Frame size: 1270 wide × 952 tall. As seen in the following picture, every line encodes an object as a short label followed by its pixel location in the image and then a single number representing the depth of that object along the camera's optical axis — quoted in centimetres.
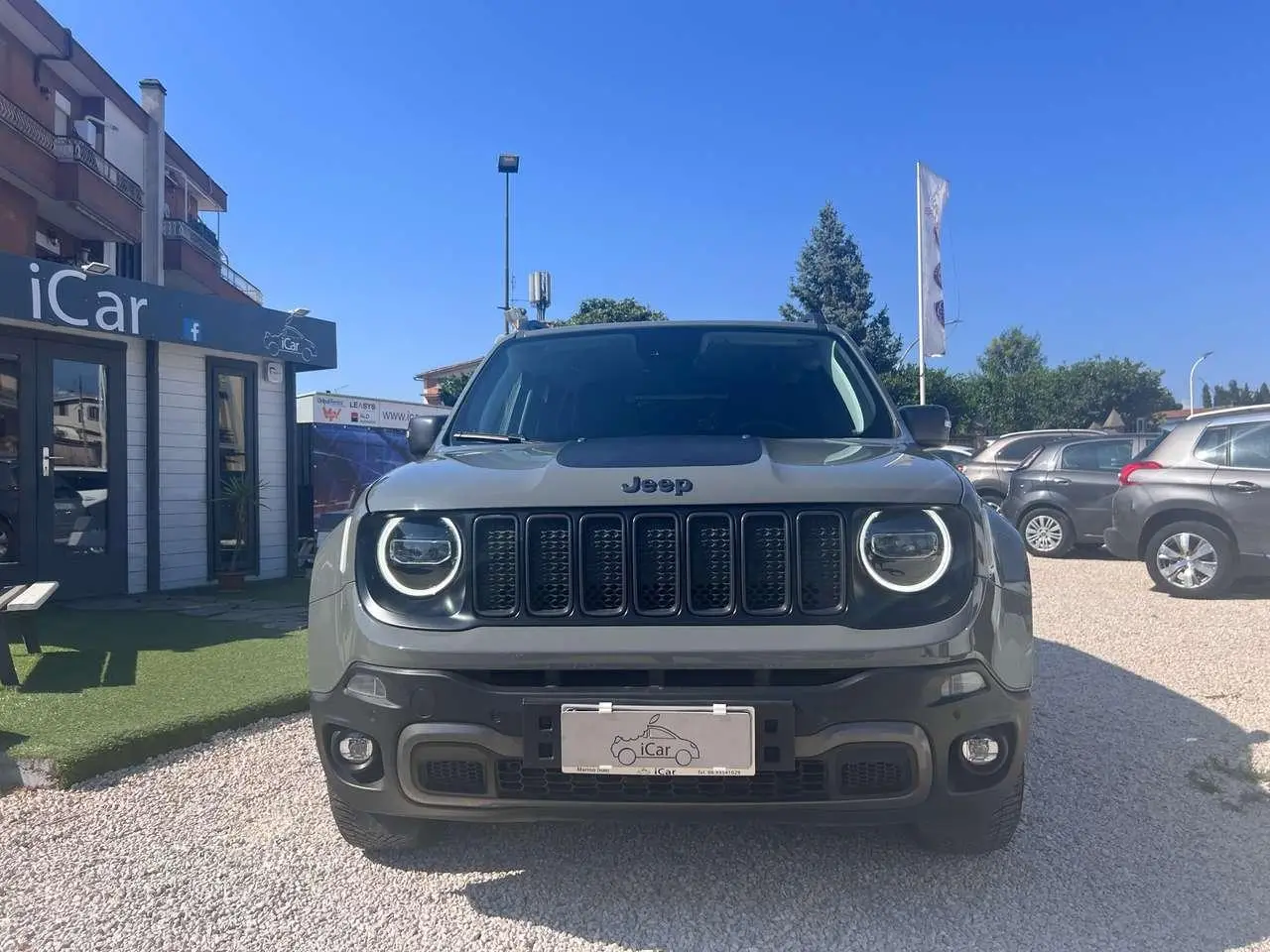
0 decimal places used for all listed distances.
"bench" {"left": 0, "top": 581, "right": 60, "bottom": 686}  475
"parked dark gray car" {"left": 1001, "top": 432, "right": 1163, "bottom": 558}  1084
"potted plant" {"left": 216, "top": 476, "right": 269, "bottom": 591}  942
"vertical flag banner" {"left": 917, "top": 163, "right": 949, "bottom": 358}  2200
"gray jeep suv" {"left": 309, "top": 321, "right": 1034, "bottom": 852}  230
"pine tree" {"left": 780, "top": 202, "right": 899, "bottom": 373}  4022
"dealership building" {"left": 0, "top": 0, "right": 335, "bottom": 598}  779
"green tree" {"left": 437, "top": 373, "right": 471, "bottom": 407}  3472
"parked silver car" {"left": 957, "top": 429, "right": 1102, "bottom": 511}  1255
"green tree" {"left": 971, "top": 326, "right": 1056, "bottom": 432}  5119
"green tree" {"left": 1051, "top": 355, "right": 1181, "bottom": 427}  5509
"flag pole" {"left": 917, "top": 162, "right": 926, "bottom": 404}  2184
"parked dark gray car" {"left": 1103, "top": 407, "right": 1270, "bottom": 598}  780
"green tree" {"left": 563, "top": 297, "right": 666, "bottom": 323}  3769
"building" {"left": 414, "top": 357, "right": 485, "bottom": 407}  5797
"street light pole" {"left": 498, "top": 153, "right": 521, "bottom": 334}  2777
